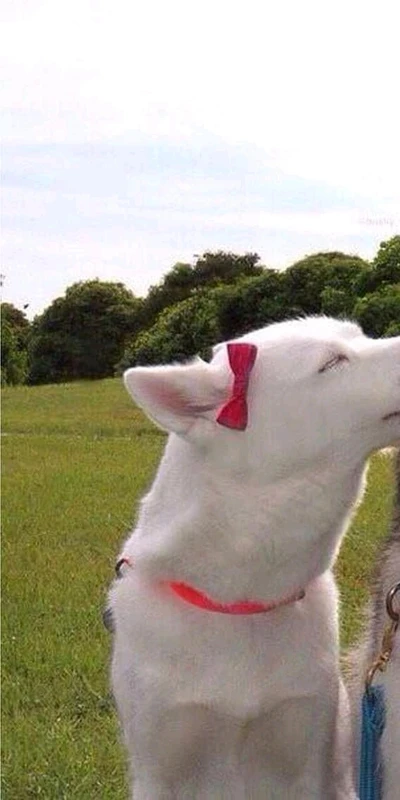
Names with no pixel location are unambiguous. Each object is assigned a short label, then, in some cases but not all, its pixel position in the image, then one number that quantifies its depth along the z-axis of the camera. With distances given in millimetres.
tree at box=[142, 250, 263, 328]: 26531
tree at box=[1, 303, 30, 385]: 26983
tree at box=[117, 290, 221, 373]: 21203
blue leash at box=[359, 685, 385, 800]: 3270
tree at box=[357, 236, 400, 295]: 19844
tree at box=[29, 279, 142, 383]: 28141
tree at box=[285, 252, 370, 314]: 21047
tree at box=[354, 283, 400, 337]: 12761
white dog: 3176
